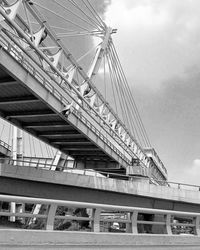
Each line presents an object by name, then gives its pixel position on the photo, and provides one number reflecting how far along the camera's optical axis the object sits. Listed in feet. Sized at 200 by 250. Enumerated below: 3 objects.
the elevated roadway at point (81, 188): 92.43
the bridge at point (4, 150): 219.20
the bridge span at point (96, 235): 22.90
